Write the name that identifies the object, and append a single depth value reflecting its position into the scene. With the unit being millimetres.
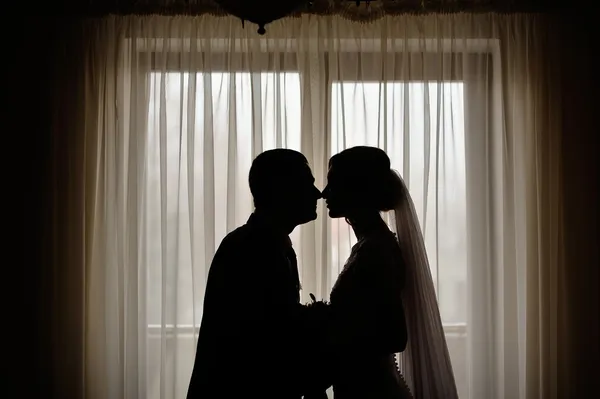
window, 2670
